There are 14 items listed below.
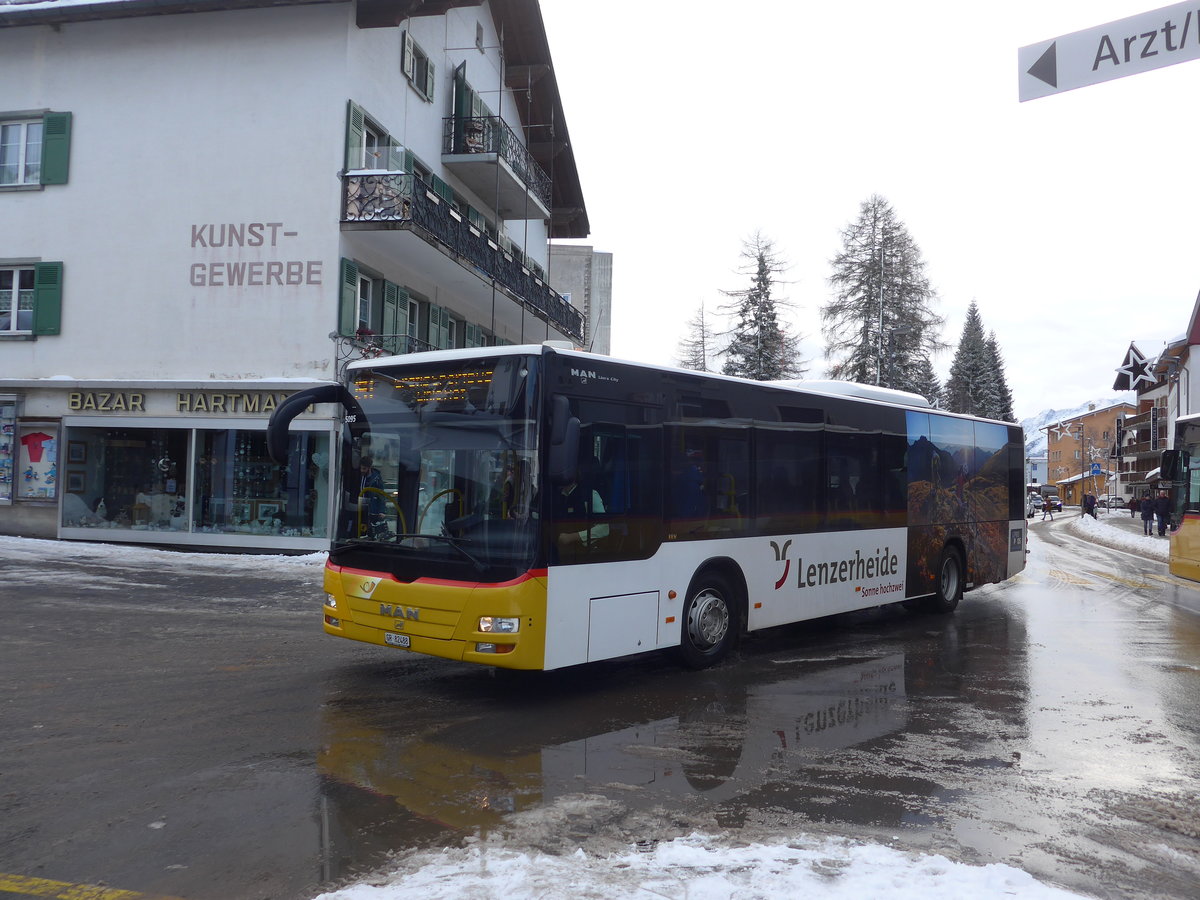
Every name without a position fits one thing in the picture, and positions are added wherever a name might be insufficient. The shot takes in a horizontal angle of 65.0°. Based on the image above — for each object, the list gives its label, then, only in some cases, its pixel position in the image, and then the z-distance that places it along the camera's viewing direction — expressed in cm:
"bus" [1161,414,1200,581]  1430
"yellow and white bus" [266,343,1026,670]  691
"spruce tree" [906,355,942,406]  4675
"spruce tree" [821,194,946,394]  4528
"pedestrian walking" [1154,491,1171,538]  3550
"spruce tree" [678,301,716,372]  5497
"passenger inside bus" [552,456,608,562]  704
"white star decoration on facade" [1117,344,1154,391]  5928
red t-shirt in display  1986
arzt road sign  531
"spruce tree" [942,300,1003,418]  6725
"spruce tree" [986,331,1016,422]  7416
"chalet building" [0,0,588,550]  1886
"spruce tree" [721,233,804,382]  4775
